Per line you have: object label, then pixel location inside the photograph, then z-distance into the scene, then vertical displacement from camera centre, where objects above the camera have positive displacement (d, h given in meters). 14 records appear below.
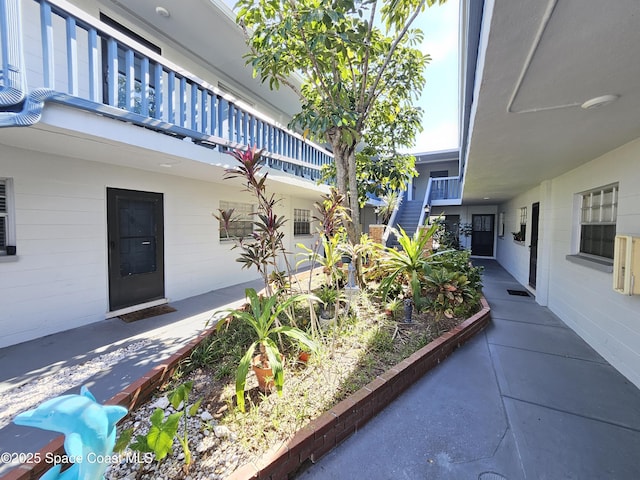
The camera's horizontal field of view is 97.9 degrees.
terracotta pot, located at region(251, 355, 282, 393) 2.38 -1.30
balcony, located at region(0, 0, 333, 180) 2.44 +1.79
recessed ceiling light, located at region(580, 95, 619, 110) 2.07 +0.99
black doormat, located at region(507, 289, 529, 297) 6.29 -1.46
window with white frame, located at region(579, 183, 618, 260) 3.68 +0.15
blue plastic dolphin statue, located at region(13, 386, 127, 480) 1.12 -0.86
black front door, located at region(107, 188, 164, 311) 4.54 -0.39
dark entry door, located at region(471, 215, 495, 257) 12.70 -0.25
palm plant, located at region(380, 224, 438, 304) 4.40 -0.53
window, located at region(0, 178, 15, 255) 3.50 +0.07
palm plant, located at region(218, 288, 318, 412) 2.07 -0.98
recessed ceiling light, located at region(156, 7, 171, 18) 4.72 +3.68
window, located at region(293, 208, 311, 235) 9.42 +0.18
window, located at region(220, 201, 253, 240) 6.68 +0.07
